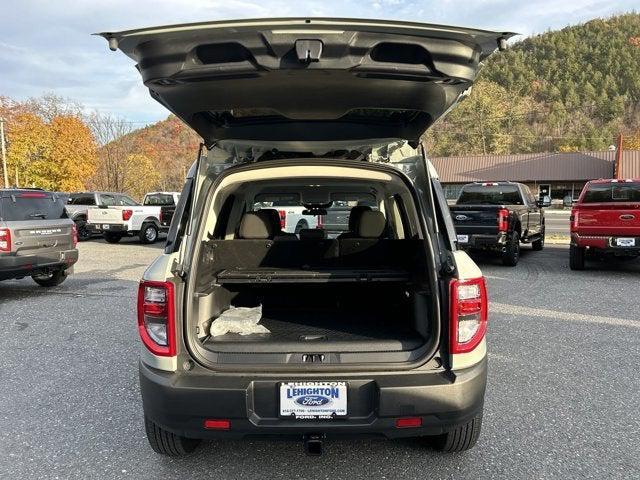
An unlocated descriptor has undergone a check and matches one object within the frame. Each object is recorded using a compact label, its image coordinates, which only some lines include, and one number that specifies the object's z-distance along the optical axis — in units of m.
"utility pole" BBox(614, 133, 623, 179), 36.41
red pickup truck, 8.81
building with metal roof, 43.08
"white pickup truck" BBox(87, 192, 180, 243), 15.77
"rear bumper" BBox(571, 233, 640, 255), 8.84
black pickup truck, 9.85
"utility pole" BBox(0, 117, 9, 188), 29.15
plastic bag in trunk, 2.95
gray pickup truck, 17.23
